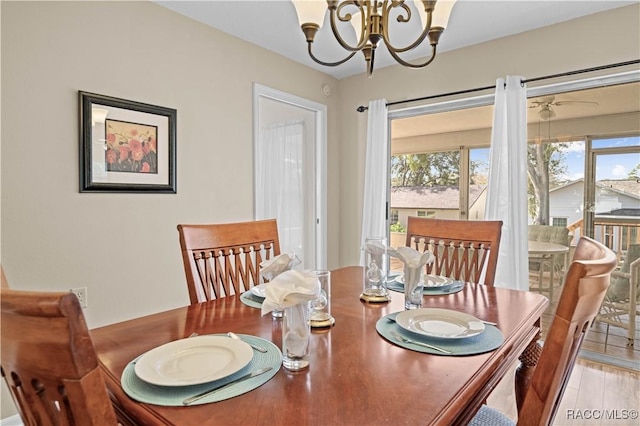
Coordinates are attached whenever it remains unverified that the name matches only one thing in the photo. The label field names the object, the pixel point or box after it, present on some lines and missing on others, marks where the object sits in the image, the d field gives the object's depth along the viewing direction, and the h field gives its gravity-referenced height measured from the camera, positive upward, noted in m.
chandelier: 1.54 +0.78
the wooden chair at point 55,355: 0.48 -0.21
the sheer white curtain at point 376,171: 3.48 +0.32
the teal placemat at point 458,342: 0.96 -0.37
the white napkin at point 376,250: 1.43 -0.18
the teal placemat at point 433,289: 1.52 -0.35
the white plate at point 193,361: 0.79 -0.36
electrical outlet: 2.06 -0.50
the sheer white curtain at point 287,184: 4.00 +0.22
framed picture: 2.08 +0.35
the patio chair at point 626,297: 2.53 -0.63
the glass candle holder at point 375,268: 1.43 -0.25
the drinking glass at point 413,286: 1.26 -0.28
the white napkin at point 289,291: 0.82 -0.19
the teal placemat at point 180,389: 0.73 -0.38
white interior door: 3.80 +0.31
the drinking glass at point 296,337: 0.86 -0.31
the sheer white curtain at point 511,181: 2.72 +0.18
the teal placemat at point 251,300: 1.36 -0.36
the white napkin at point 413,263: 1.26 -0.20
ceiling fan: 2.74 +0.75
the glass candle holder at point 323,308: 1.13 -0.32
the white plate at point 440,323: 1.04 -0.35
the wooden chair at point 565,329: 0.64 -0.23
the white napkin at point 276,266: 1.26 -0.21
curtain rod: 2.38 +0.91
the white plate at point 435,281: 1.57 -0.34
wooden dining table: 0.69 -0.38
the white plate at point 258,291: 1.42 -0.34
